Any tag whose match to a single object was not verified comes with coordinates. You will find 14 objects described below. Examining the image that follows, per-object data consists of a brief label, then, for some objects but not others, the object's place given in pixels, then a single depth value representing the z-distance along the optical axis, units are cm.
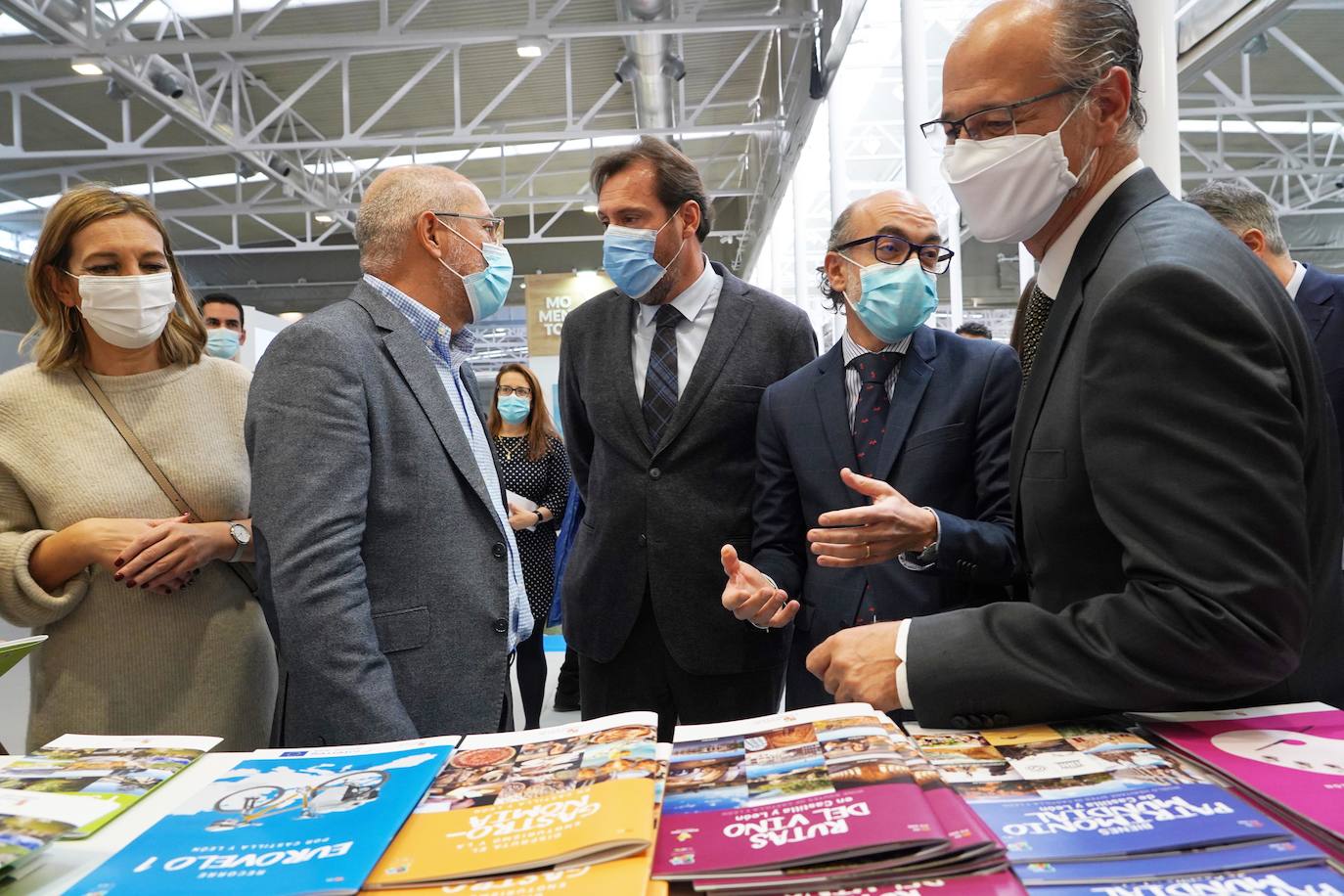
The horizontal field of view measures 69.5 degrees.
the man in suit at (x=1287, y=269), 291
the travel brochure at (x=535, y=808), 83
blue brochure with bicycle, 84
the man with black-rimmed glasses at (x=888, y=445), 189
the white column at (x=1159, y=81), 256
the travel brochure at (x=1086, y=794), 81
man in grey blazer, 166
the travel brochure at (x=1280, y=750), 85
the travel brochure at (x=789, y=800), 79
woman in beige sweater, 195
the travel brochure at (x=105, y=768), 105
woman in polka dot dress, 492
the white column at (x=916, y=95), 522
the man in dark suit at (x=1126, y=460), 98
